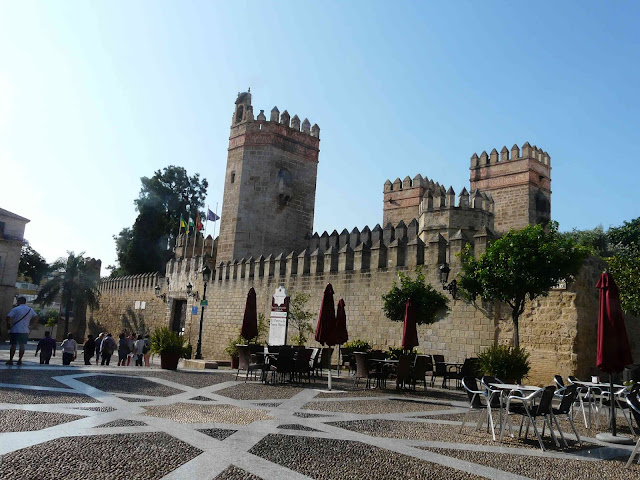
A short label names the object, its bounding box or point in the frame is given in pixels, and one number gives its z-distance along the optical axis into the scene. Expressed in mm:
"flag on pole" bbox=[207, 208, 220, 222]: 27023
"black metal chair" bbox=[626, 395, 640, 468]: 5629
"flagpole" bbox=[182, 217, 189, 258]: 29772
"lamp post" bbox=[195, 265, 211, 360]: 19511
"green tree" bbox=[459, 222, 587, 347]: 11062
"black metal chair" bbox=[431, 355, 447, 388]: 12041
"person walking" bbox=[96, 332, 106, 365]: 19388
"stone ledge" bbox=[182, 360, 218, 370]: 15789
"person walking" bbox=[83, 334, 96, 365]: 16392
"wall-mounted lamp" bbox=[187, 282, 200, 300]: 25656
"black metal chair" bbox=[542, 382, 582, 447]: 6277
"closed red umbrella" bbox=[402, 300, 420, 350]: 11492
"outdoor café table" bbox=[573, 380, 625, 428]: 7717
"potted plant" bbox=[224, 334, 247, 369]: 16047
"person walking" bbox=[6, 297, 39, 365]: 11125
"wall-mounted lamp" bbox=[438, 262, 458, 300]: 14695
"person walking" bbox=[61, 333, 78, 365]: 14461
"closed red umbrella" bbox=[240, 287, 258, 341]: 14534
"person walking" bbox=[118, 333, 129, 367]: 17031
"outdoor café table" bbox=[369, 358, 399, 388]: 11273
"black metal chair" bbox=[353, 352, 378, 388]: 12040
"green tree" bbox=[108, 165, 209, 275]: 43000
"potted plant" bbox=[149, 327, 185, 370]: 13945
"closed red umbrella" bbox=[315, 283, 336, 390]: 11766
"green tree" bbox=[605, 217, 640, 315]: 14827
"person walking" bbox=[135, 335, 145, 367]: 17531
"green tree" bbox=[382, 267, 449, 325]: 14211
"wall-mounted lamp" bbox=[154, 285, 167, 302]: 29219
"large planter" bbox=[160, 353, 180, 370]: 13953
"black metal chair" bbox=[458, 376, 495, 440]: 6609
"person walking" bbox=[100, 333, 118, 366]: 17000
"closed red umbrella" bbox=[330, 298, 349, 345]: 11938
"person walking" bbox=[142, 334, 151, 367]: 17984
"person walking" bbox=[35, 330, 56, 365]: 13984
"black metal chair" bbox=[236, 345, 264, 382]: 13669
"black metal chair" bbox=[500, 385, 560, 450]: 5939
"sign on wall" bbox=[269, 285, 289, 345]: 18234
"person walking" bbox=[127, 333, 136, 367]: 18012
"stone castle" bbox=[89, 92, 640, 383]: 13180
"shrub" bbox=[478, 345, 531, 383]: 9961
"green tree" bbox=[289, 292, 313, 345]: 19047
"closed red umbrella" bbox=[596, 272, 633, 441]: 6676
